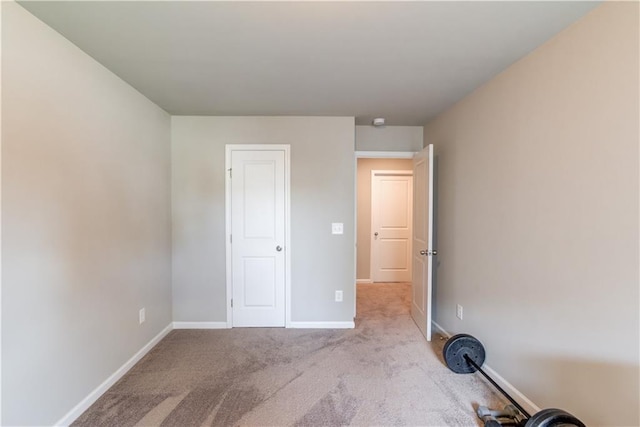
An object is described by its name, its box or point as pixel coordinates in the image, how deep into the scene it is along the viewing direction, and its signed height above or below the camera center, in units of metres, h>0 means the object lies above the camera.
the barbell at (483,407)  1.30 -1.15
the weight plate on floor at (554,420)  1.28 -1.02
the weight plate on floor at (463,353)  2.12 -1.13
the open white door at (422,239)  2.69 -0.30
